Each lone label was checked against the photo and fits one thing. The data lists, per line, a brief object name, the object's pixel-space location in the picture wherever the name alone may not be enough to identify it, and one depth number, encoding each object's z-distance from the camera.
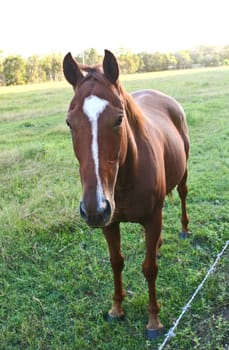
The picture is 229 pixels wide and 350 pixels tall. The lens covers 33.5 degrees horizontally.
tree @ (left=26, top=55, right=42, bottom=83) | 35.03
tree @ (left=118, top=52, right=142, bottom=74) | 41.81
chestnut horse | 1.83
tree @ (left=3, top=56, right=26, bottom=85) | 33.50
